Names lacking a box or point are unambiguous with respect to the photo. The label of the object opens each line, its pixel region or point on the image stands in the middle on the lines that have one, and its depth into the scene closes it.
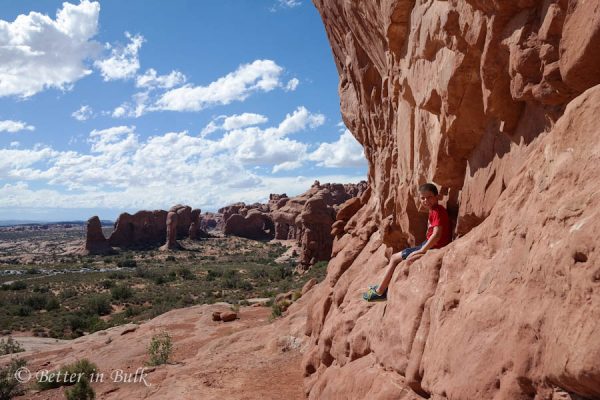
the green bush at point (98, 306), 35.62
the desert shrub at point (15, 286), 45.34
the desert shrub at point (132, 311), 34.24
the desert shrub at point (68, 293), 41.04
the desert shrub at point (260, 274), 47.46
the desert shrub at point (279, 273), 45.94
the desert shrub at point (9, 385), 14.39
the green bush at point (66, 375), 14.62
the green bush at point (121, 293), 40.03
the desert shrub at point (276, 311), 21.67
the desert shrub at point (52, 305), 36.81
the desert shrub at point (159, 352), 15.91
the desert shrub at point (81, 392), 12.45
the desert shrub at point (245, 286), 41.82
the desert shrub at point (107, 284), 45.53
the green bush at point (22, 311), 34.91
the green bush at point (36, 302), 37.29
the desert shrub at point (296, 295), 24.52
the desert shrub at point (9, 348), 22.45
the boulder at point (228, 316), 23.47
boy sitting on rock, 6.73
